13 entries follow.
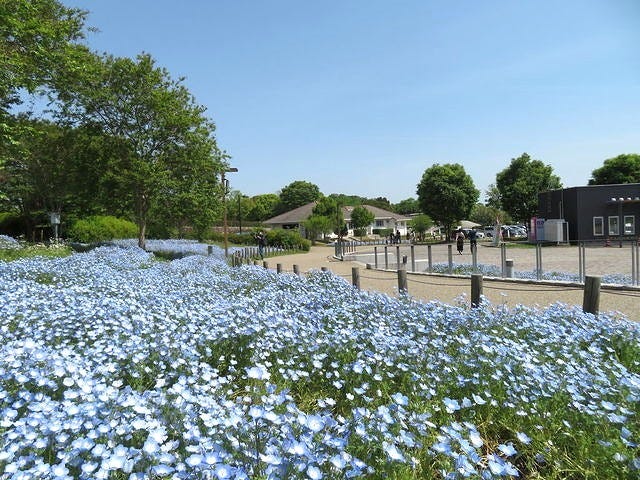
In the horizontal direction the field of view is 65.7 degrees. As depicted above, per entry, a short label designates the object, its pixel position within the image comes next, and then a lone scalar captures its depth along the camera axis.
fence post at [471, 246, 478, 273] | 16.22
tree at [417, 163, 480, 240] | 51.69
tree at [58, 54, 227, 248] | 21.84
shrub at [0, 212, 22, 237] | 36.94
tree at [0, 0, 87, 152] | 12.10
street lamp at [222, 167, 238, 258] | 23.62
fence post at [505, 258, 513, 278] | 14.44
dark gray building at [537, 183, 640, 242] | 35.84
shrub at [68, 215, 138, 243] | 32.16
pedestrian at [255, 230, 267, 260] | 29.53
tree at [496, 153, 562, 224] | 49.22
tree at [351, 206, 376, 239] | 69.88
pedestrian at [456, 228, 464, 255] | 26.16
